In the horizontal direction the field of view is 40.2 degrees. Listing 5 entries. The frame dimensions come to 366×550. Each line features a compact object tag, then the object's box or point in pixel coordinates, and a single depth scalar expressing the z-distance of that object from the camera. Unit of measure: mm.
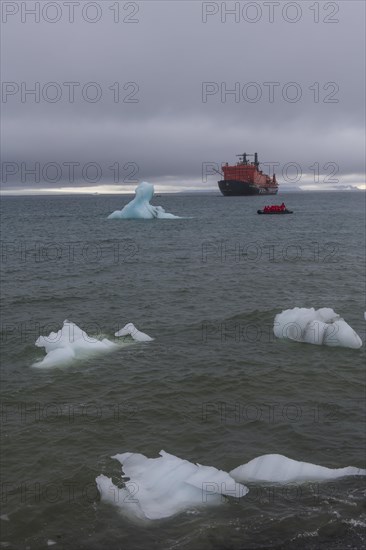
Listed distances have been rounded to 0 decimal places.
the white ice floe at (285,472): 8445
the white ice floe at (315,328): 14727
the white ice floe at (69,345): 13648
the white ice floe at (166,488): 7797
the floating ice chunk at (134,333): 15652
